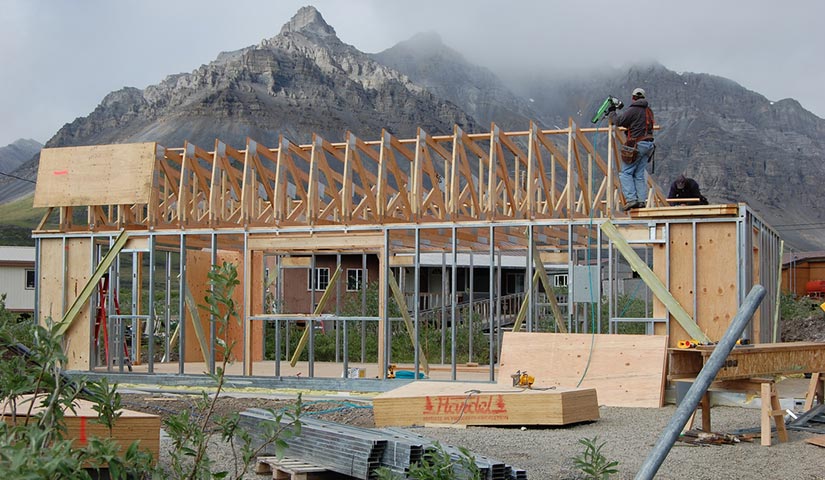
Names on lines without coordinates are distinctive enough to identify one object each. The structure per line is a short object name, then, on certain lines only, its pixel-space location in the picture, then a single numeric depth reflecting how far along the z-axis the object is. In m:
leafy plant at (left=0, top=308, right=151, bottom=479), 3.63
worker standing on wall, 15.41
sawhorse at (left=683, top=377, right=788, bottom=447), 9.80
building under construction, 14.70
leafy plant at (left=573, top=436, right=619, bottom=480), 5.29
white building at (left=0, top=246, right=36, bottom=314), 45.06
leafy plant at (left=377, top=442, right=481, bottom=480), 5.25
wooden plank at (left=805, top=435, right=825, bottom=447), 9.72
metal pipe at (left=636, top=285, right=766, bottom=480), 4.34
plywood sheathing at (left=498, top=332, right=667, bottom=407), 13.29
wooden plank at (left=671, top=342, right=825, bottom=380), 9.73
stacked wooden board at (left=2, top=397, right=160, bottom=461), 7.47
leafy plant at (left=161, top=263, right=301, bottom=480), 4.78
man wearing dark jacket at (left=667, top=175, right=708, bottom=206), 15.85
